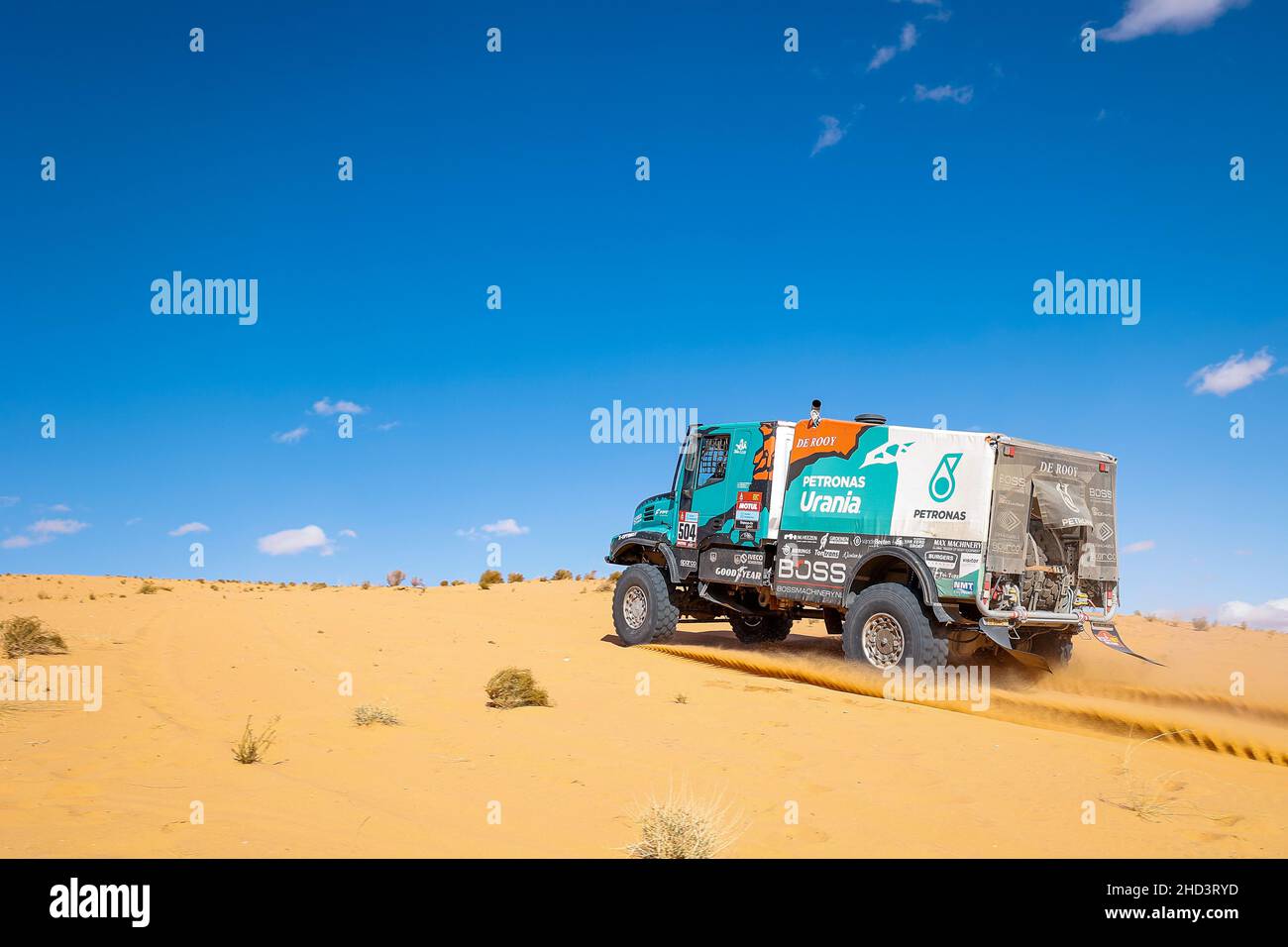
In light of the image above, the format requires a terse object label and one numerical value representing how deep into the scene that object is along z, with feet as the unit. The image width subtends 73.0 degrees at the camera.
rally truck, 38.99
